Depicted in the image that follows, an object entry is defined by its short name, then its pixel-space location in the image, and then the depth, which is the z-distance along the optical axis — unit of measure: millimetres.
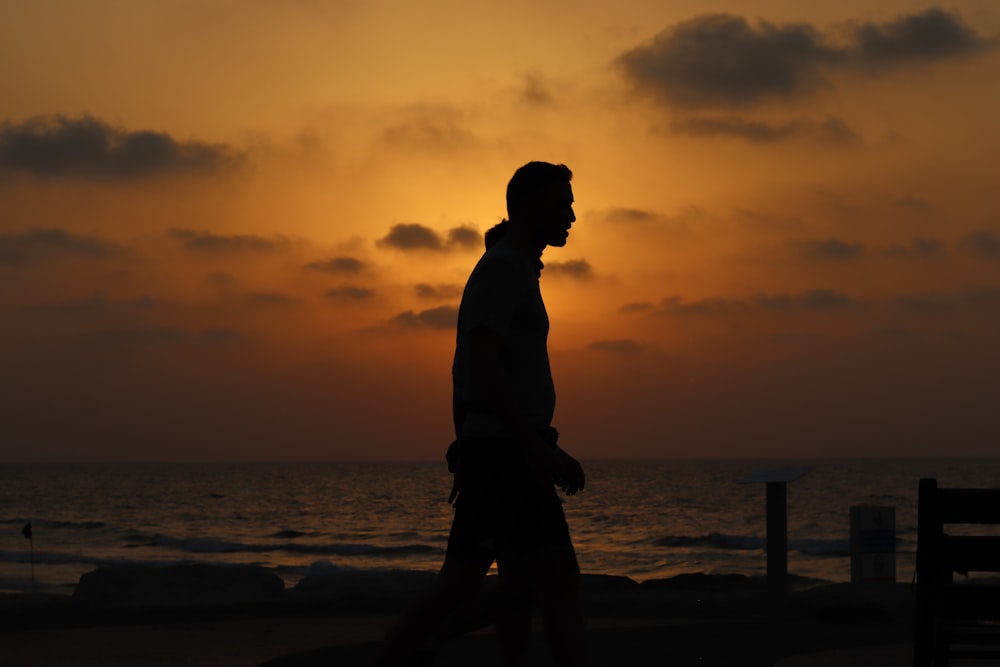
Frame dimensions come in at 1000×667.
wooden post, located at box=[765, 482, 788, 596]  9875
